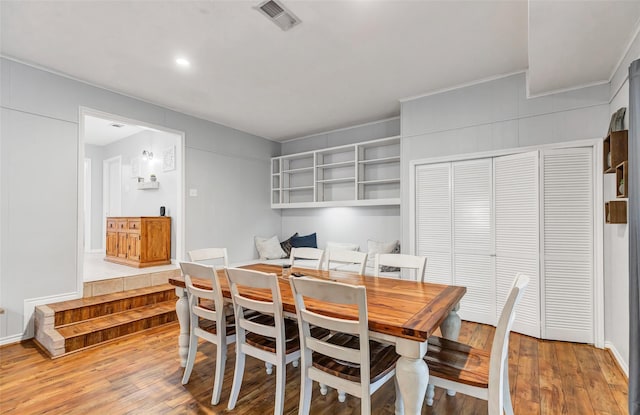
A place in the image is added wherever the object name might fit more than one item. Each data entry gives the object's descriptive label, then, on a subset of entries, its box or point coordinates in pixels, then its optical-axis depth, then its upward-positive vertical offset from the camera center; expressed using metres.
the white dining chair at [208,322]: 2.12 -0.81
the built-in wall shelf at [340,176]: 4.94 +0.58
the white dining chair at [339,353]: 1.51 -0.74
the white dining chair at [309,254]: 3.11 -0.45
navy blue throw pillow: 5.69 -0.58
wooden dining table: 1.45 -0.56
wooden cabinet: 4.94 -0.51
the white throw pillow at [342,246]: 5.10 -0.59
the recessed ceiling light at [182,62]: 3.07 +1.45
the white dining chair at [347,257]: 2.84 -0.45
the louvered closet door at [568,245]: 3.06 -0.34
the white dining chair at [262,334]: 1.83 -0.81
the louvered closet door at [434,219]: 3.84 -0.11
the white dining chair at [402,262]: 2.58 -0.44
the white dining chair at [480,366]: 1.48 -0.82
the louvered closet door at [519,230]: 3.26 -0.21
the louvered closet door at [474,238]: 3.58 -0.33
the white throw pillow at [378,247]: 4.60 -0.56
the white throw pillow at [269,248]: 5.64 -0.70
